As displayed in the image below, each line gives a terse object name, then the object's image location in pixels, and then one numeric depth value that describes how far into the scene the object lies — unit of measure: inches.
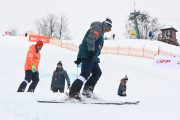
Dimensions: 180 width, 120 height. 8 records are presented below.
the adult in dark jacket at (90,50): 230.5
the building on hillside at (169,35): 3159.5
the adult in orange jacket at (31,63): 342.6
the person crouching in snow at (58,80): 442.6
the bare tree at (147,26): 3261.1
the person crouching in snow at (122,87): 504.6
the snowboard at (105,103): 211.3
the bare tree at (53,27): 3383.4
